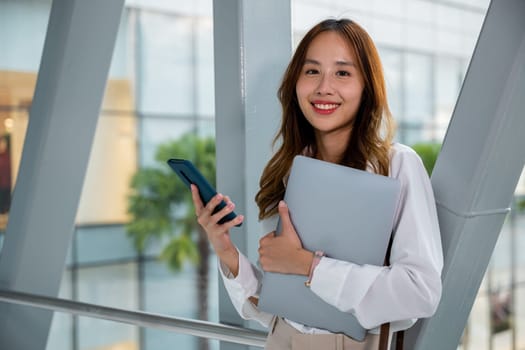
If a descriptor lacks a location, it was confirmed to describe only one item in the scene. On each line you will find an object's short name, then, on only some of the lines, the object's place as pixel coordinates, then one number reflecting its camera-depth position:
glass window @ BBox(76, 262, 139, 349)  13.59
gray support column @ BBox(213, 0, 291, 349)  2.54
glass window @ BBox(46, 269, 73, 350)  12.90
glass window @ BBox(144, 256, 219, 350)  15.82
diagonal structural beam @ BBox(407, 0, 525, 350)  1.86
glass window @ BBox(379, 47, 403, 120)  20.72
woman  1.52
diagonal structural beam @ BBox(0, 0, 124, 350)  3.45
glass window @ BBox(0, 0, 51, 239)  10.17
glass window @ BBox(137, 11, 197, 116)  16.27
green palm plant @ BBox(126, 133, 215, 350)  16.20
